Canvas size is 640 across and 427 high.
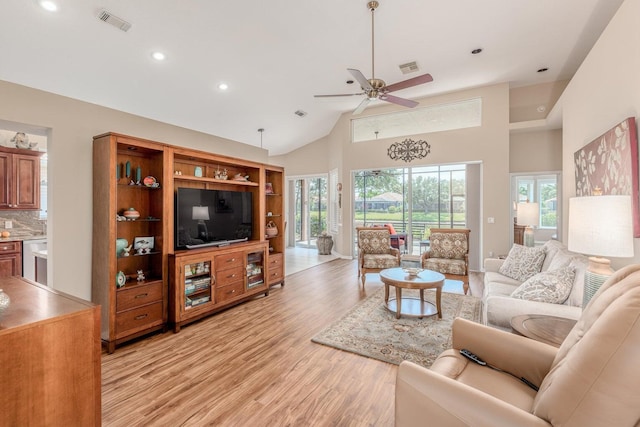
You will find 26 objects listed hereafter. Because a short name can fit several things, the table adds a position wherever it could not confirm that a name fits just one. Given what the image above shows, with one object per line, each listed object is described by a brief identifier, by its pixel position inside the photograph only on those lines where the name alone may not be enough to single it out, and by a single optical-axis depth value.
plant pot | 8.15
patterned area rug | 2.72
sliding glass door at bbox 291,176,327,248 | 9.42
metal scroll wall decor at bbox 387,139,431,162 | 6.53
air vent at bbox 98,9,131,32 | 2.90
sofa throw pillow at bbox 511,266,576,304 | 2.36
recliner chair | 0.84
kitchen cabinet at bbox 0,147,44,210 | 4.60
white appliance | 4.65
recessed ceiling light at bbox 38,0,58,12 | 2.68
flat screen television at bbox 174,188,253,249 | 3.47
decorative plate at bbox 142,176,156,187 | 3.20
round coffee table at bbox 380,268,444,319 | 3.36
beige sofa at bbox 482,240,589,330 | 2.22
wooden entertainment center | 2.84
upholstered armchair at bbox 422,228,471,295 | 4.44
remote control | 1.61
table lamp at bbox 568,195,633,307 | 1.79
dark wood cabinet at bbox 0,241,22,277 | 4.43
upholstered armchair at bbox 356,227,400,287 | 5.15
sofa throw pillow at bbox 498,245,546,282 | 3.45
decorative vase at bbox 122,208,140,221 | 3.11
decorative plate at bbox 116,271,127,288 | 2.91
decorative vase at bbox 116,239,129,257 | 2.99
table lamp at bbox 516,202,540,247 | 4.82
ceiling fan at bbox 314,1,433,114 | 3.04
